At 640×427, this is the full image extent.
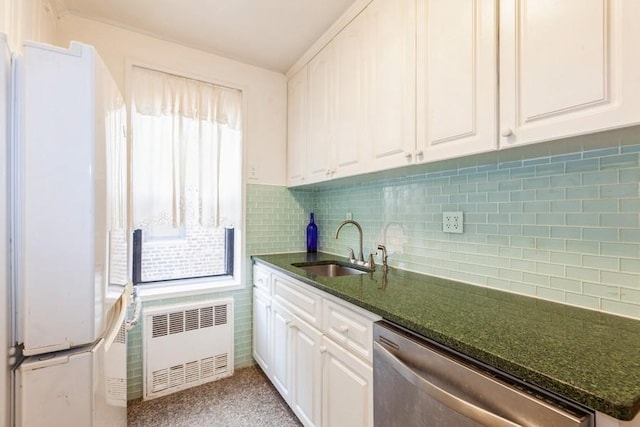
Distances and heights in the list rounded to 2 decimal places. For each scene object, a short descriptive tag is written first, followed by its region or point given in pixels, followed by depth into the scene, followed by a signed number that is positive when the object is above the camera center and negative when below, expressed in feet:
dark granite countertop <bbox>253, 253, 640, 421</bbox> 2.00 -1.18
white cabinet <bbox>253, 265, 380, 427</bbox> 3.95 -2.39
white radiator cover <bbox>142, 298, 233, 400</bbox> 6.51 -3.12
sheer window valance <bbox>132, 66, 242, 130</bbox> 6.59 +2.77
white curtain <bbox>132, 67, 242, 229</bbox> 6.53 +1.48
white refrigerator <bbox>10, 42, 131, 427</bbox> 2.77 -0.19
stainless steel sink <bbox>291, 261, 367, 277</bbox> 6.82 -1.34
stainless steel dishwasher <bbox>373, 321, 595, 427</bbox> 2.12 -1.57
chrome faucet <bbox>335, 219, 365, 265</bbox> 6.67 -0.71
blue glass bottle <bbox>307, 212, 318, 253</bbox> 8.56 -0.75
